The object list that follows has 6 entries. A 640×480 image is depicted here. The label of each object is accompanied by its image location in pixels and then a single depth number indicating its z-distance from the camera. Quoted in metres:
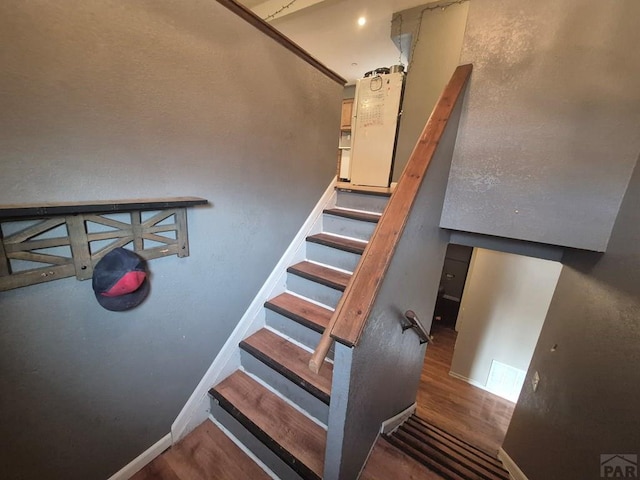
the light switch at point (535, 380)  1.92
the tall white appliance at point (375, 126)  2.99
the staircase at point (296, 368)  1.28
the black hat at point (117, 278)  0.96
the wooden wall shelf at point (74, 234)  0.78
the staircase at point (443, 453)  1.40
